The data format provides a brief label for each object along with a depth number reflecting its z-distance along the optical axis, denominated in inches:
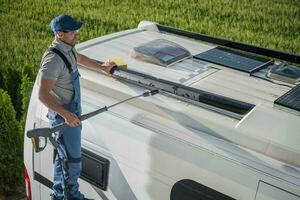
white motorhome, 120.3
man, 149.1
